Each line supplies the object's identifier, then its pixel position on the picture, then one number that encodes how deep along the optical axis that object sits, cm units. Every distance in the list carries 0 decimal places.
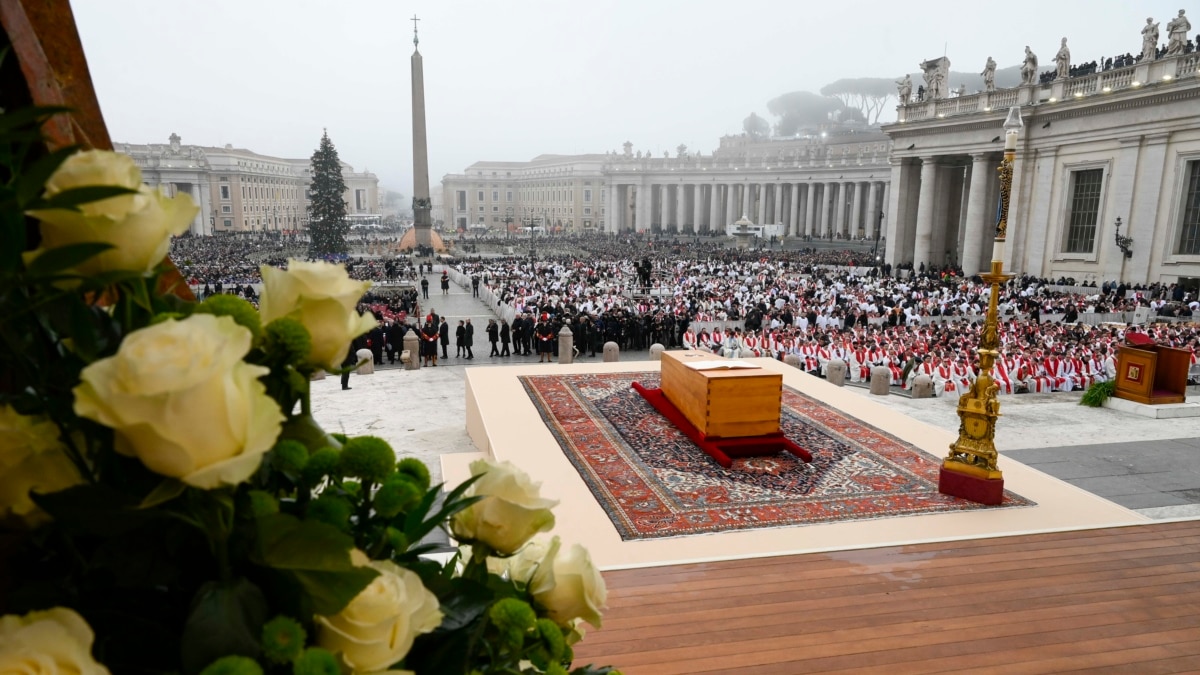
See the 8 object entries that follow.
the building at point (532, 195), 12762
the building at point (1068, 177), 3119
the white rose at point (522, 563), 143
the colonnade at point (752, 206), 8162
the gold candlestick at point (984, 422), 740
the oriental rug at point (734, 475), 744
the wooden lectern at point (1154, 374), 1245
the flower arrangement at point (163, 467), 76
